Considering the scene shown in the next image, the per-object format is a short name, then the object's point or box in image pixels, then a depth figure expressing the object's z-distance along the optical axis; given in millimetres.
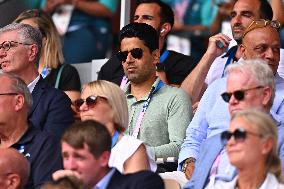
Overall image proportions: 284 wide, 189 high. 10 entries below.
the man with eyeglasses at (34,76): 17766
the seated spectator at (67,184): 12844
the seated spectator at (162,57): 19906
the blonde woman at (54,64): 21031
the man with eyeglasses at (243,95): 14977
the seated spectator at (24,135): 15914
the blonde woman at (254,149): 13250
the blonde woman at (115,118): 15273
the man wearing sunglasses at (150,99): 17781
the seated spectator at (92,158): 13602
